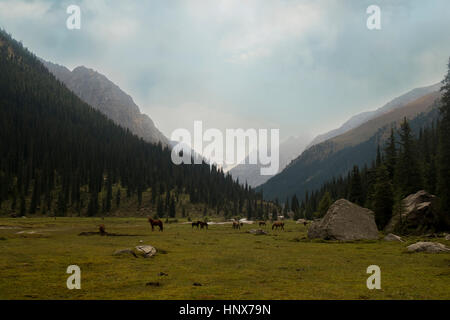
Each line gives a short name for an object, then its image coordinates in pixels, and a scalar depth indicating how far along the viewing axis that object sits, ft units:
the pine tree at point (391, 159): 254.47
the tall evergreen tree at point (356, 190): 265.95
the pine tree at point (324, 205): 332.14
